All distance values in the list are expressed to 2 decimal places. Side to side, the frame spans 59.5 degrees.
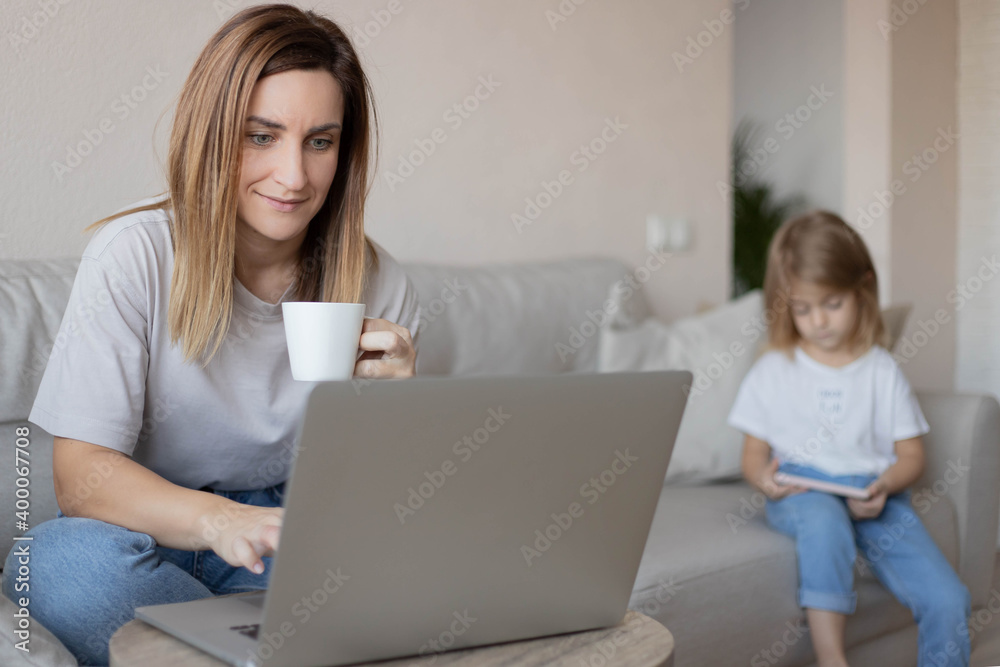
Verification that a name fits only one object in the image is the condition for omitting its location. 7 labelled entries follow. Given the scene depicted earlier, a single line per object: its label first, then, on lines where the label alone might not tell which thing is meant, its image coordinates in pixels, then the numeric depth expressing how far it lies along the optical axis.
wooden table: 0.69
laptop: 0.60
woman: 0.88
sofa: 1.29
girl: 1.54
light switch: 2.54
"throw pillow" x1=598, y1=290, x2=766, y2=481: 2.00
